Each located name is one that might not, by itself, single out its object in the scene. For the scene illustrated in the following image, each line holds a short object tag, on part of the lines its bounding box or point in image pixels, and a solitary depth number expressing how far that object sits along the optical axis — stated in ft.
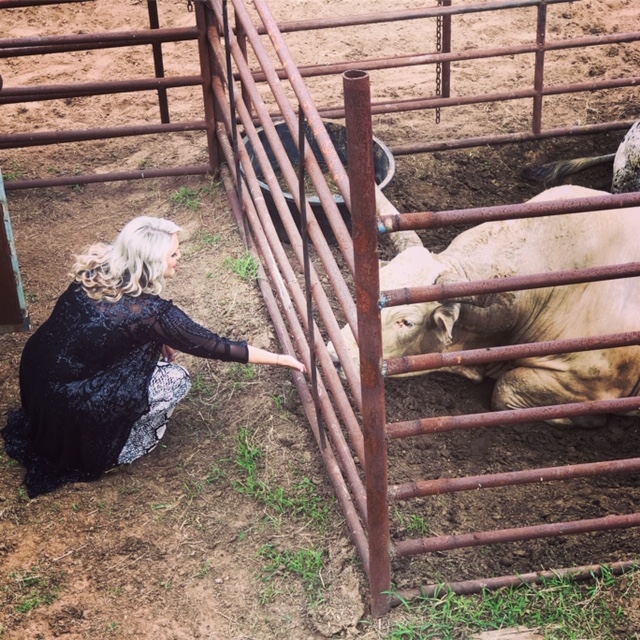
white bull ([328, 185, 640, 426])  15.48
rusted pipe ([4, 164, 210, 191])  19.35
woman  12.44
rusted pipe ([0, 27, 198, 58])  18.19
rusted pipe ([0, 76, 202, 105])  18.60
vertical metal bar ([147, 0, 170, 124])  19.58
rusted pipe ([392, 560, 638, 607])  11.42
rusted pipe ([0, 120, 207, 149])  18.93
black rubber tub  18.94
